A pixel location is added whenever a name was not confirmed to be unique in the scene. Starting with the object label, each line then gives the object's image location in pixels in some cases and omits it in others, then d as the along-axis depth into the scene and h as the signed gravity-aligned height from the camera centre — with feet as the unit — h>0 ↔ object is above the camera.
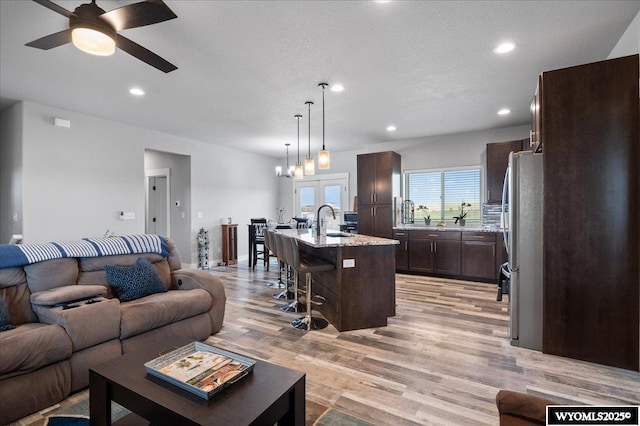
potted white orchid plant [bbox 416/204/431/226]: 20.12 -0.28
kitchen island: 10.34 -2.41
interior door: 23.22 +0.51
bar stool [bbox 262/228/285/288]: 12.69 -1.42
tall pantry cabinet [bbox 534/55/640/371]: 7.72 +0.01
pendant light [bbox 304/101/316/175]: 14.51 +2.20
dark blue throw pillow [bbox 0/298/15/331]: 6.54 -2.29
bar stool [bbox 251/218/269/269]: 21.56 -1.76
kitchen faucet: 12.81 -0.67
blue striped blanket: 7.54 -1.03
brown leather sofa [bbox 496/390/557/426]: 3.39 -2.22
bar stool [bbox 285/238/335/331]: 10.05 -1.90
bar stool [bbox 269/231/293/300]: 11.30 -2.62
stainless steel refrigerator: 9.05 -1.09
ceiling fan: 6.06 +3.99
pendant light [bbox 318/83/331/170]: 12.99 +2.30
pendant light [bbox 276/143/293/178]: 22.90 +3.10
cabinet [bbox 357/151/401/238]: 19.81 +1.41
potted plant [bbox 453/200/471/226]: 19.30 -0.27
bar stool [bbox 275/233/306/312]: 10.42 -1.70
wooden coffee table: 3.84 -2.49
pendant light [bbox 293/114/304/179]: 16.07 +2.16
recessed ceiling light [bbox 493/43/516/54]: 9.32 +5.06
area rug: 5.79 -3.97
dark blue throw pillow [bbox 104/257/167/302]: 8.81 -2.00
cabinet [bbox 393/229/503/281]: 16.80 -2.38
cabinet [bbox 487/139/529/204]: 17.20 +2.78
